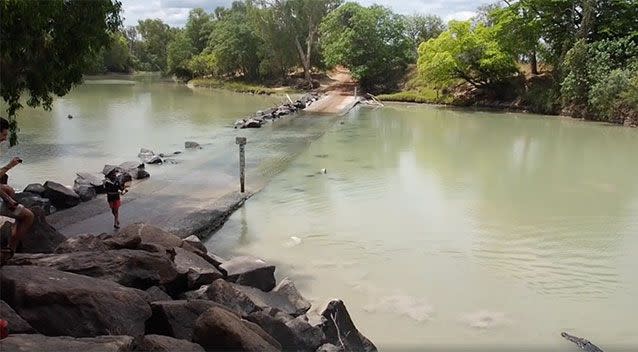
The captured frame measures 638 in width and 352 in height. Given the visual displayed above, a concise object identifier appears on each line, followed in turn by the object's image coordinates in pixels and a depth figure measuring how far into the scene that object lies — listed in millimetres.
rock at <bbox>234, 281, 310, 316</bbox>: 7191
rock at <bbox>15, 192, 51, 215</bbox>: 10823
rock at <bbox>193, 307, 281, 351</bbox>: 4879
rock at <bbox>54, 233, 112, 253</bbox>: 6770
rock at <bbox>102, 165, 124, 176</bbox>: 15504
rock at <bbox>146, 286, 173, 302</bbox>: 5857
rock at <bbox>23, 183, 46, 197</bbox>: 12231
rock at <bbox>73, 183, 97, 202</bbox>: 12719
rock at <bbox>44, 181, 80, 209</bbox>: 12148
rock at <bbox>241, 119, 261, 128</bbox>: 28672
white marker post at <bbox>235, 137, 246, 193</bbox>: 13898
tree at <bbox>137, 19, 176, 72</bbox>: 100562
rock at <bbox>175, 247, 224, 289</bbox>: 6816
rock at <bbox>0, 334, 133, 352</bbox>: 4066
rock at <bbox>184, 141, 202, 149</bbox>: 22328
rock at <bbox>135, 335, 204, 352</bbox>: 4421
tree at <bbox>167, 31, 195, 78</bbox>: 74062
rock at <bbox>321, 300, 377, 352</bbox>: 6527
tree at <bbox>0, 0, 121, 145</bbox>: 9398
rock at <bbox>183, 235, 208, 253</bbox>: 8620
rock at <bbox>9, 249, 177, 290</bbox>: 5875
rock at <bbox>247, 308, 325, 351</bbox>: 5984
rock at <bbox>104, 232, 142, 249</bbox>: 6852
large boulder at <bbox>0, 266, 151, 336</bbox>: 4789
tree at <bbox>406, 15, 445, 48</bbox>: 60156
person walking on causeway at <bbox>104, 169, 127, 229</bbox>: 10414
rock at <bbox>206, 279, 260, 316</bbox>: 6286
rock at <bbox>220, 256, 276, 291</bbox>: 7758
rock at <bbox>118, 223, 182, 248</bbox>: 7750
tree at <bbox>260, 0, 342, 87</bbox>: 53469
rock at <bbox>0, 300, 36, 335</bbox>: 4453
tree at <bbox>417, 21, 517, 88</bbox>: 37438
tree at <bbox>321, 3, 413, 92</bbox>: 49062
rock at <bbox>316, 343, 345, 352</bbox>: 6105
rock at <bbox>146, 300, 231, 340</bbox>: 5232
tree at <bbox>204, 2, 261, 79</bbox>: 60312
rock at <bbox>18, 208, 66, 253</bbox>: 6895
